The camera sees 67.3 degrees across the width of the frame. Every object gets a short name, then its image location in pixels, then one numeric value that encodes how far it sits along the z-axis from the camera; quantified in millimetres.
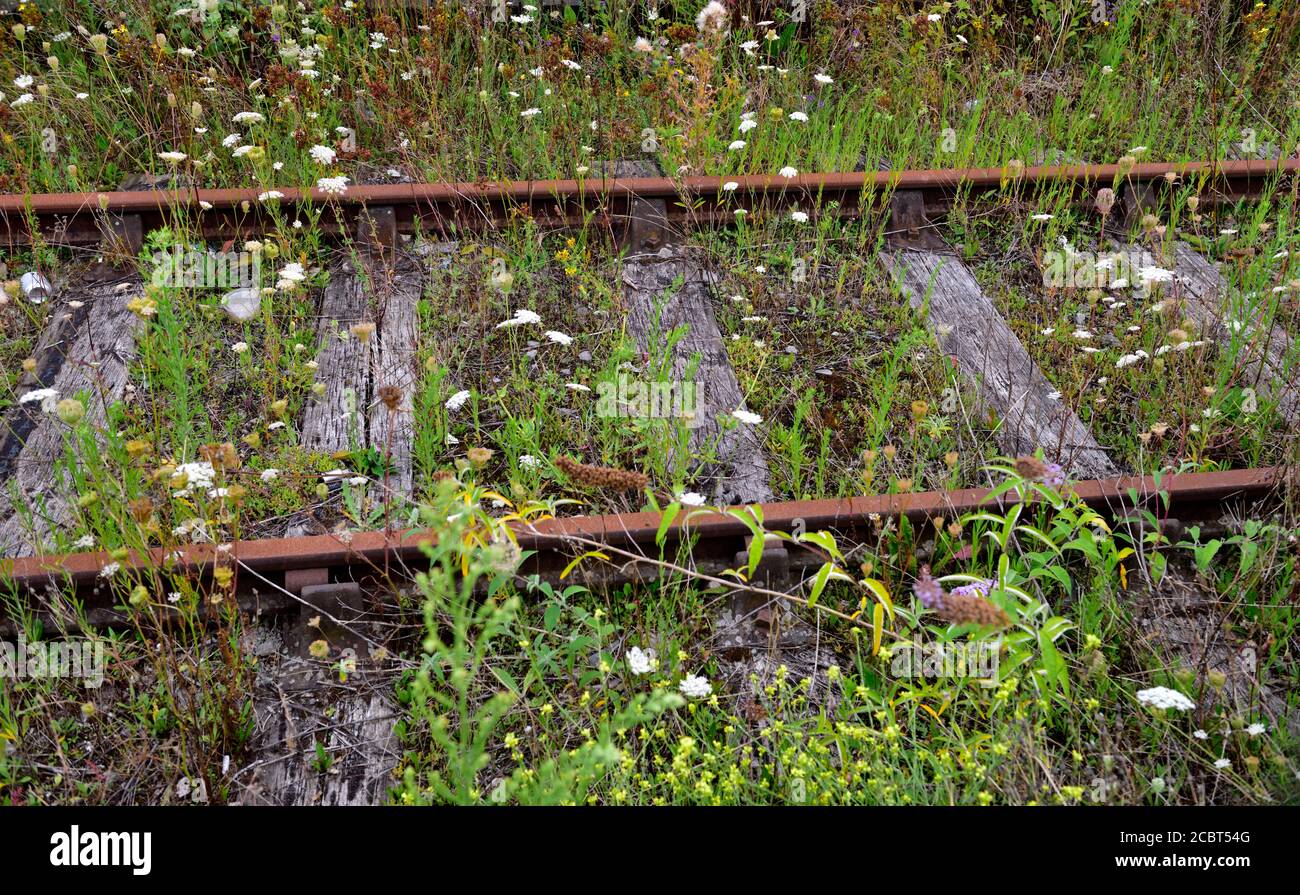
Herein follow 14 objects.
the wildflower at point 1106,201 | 4173
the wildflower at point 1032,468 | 2488
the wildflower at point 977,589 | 2570
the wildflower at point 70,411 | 2533
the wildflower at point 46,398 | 3191
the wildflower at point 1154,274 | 3664
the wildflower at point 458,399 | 3396
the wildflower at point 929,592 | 2195
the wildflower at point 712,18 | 4770
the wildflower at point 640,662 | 2525
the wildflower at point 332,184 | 4163
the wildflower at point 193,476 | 2656
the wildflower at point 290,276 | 3680
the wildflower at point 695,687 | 2430
